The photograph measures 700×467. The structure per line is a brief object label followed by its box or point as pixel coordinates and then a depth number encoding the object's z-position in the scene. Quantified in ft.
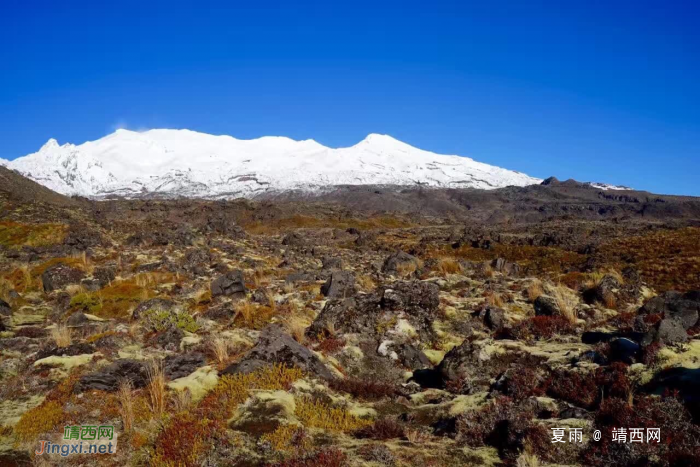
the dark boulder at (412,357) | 29.76
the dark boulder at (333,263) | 73.93
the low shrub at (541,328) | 32.83
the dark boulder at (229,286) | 48.96
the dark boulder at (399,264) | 69.56
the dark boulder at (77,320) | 39.74
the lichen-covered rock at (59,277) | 55.83
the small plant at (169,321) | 37.11
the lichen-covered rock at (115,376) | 23.36
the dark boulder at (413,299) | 37.11
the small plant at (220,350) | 27.18
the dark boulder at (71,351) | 29.32
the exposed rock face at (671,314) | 23.39
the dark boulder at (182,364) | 25.30
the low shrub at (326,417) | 19.69
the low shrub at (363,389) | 23.69
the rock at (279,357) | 24.25
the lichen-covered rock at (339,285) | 48.11
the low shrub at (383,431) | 18.85
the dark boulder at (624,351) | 22.55
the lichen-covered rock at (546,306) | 38.50
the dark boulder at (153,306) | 41.75
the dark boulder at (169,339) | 32.81
